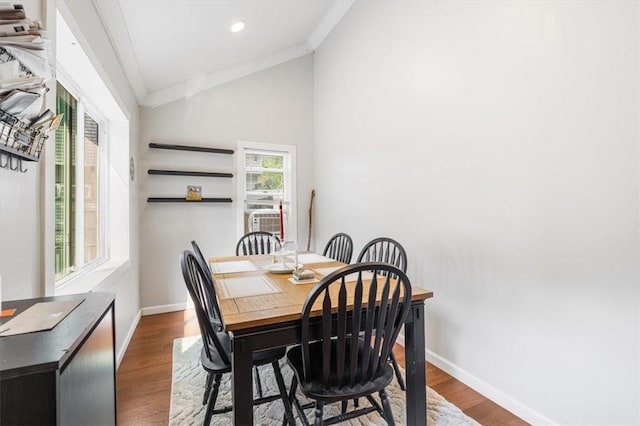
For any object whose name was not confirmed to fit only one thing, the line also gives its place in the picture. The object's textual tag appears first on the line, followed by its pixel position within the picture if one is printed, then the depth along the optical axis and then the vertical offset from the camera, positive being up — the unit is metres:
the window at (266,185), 3.95 +0.36
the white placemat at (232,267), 2.15 -0.40
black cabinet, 0.57 -0.34
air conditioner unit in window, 4.08 -0.12
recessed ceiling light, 2.87 +1.77
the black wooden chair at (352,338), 1.27 -0.55
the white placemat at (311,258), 2.51 -0.39
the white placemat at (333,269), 1.89 -0.40
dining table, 1.24 -0.44
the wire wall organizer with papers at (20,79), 0.83 +0.38
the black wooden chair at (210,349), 1.48 -0.71
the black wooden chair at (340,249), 2.74 -0.34
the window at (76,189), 1.92 +0.17
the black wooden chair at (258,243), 3.15 -0.32
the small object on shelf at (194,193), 3.63 +0.23
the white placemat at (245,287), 1.59 -0.42
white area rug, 1.73 -1.17
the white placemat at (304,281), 1.82 -0.41
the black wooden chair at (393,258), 2.01 -0.34
